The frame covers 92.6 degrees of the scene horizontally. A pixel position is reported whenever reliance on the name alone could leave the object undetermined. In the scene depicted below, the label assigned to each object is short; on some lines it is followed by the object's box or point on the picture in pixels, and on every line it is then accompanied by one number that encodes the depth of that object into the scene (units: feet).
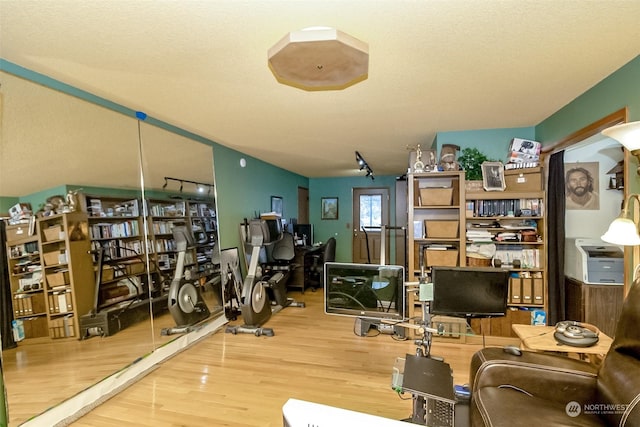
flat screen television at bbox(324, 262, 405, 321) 7.45
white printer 9.41
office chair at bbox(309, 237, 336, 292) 18.83
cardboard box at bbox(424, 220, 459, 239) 11.16
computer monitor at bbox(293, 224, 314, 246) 20.40
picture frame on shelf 10.85
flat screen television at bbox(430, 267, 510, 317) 5.99
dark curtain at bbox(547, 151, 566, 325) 9.99
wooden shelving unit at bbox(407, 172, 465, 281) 11.00
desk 17.92
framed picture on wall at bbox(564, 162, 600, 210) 10.94
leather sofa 4.37
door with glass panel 24.45
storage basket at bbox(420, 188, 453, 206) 11.21
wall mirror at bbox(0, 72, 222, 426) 6.27
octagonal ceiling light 5.00
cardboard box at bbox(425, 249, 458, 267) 10.97
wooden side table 6.19
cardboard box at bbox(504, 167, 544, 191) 10.61
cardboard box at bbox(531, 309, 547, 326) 10.44
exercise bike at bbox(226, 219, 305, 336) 11.89
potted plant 11.28
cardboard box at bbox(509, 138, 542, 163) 10.83
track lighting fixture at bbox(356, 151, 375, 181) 16.36
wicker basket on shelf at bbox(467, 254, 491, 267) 10.72
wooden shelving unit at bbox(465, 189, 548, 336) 10.56
